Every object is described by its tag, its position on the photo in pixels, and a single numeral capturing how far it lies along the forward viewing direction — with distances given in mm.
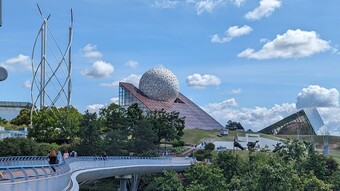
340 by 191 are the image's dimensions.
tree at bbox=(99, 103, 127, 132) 86012
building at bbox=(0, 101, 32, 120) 160338
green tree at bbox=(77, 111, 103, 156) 64375
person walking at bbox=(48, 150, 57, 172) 25594
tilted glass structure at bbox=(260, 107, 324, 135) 117812
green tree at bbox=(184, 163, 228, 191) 47344
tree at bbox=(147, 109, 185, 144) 85562
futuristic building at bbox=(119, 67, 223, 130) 132875
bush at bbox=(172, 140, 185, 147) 93750
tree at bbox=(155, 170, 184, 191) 53812
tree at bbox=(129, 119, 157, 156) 72938
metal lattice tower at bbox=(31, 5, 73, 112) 97125
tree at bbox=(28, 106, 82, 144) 77875
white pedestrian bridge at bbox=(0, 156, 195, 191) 13989
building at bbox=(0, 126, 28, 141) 80975
